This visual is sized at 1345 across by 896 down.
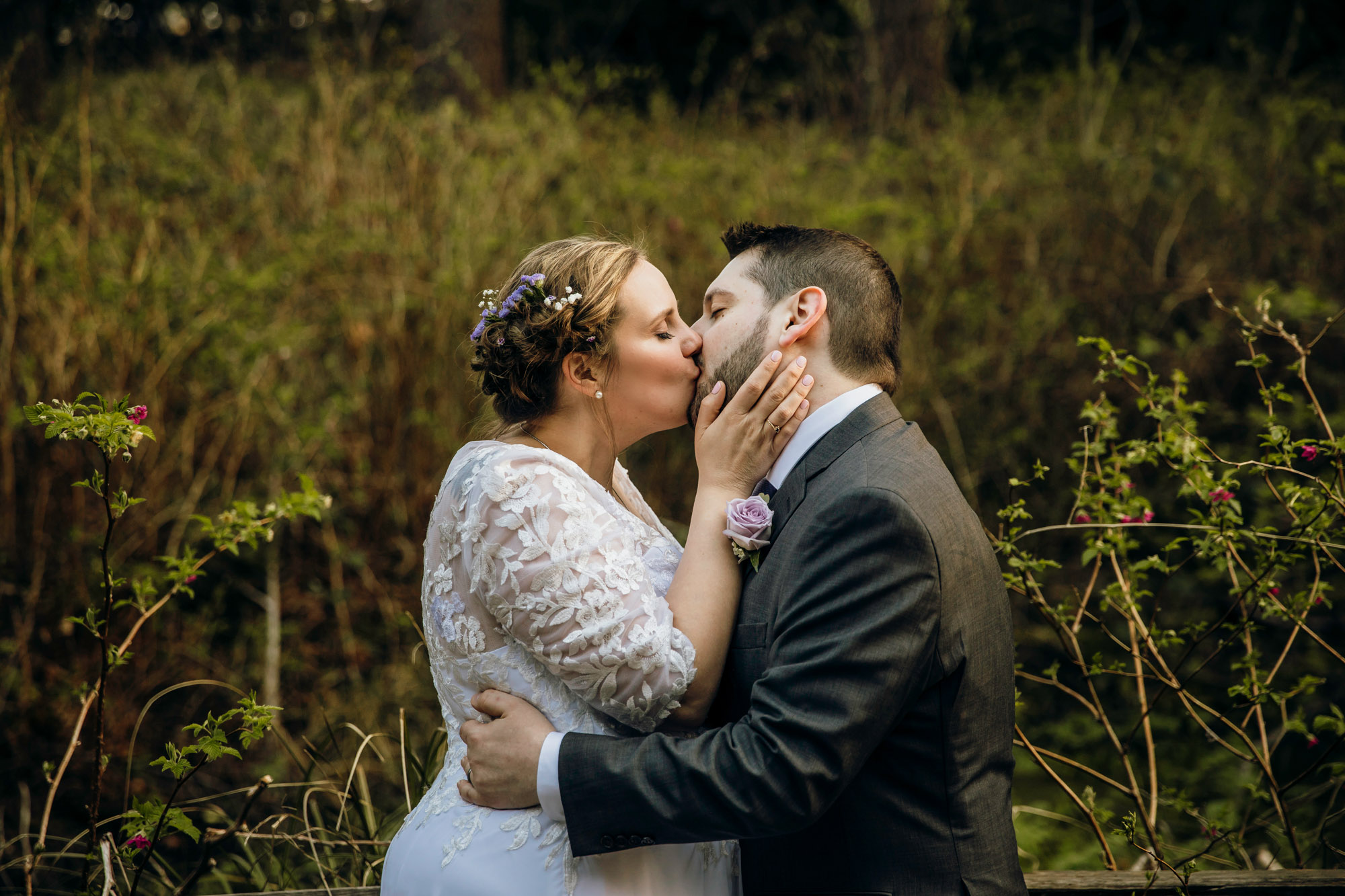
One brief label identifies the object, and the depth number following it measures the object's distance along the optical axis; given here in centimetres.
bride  205
